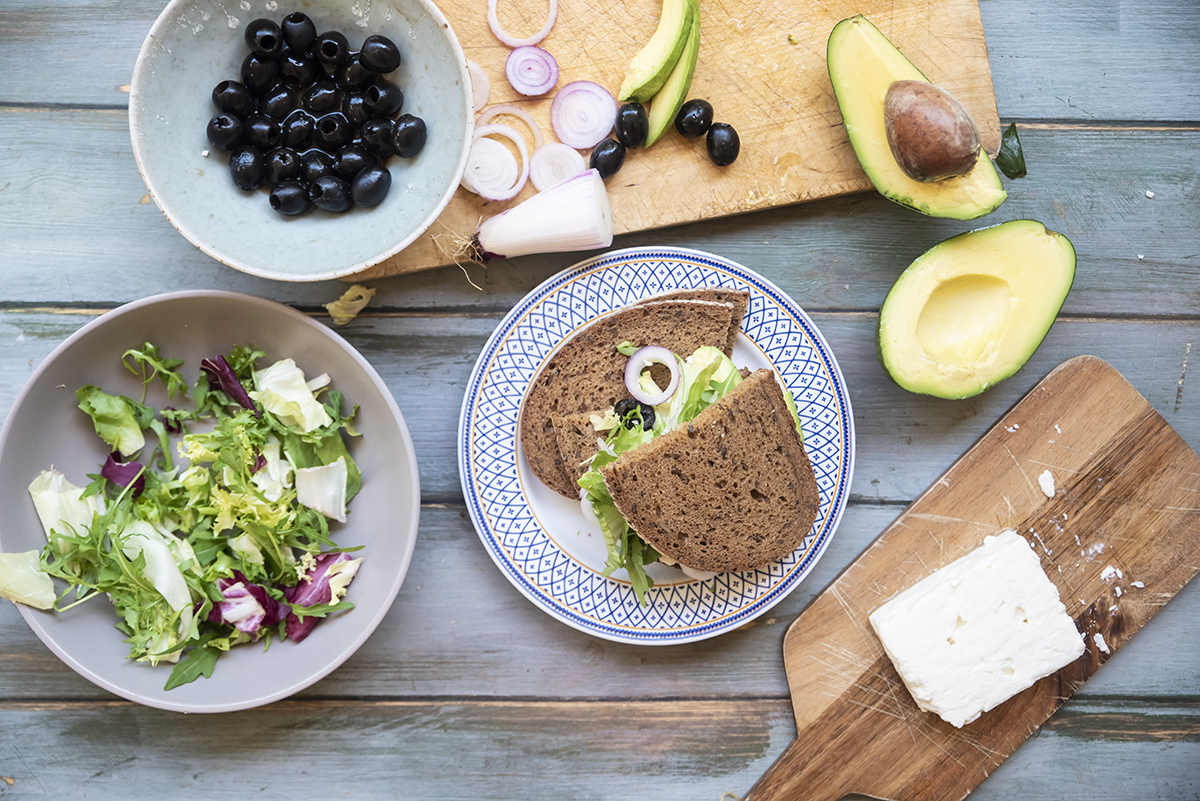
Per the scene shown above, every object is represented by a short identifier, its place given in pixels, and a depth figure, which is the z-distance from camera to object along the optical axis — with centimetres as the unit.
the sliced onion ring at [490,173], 84
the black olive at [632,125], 83
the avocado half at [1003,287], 83
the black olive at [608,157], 84
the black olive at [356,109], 81
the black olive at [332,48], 80
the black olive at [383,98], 81
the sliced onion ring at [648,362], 85
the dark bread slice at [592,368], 85
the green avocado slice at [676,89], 83
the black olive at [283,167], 81
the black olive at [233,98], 80
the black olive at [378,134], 81
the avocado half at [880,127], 83
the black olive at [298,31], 80
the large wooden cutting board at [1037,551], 88
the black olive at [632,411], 85
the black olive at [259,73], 80
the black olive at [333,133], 81
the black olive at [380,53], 80
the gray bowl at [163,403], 82
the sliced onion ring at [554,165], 85
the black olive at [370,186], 81
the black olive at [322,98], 81
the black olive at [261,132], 81
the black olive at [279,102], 81
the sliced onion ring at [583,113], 85
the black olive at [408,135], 80
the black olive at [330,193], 80
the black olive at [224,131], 80
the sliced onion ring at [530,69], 84
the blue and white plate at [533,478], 85
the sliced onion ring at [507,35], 84
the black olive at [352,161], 81
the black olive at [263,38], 80
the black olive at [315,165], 81
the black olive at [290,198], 80
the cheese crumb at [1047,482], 88
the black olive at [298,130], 81
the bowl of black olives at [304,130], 80
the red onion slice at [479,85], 84
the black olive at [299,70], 81
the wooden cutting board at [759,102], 85
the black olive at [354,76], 81
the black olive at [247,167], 80
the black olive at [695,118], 84
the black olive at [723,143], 84
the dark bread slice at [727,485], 83
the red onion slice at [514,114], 85
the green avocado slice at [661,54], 83
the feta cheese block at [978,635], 86
